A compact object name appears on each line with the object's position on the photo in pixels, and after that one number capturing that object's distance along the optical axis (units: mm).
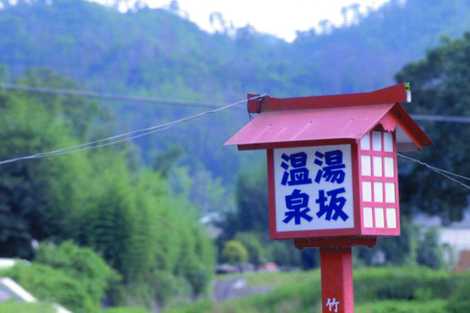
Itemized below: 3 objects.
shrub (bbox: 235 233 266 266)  61594
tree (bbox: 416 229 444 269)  48438
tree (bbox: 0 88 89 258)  39094
